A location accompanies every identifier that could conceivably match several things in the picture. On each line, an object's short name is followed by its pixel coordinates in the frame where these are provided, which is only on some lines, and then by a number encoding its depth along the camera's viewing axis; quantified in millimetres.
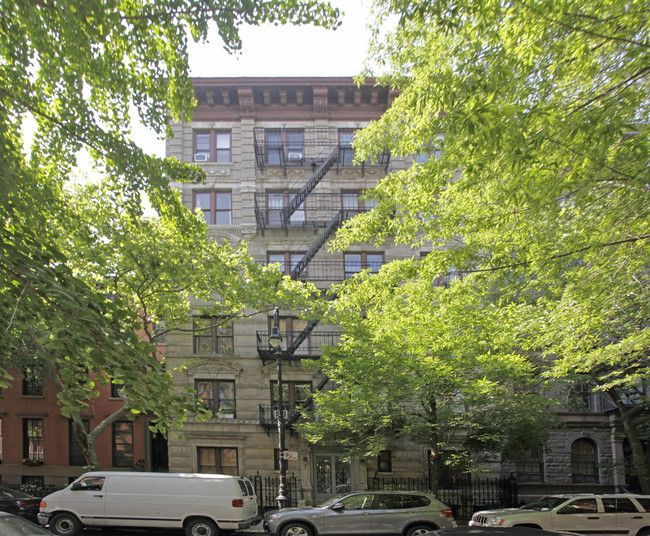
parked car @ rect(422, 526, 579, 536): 5254
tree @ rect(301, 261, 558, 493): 15891
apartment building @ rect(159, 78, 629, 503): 23062
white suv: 13406
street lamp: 16359
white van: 14141
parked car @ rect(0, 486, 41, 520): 16484
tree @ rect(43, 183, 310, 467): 17469
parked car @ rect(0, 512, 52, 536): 8177
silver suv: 13195
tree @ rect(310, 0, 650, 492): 6848
